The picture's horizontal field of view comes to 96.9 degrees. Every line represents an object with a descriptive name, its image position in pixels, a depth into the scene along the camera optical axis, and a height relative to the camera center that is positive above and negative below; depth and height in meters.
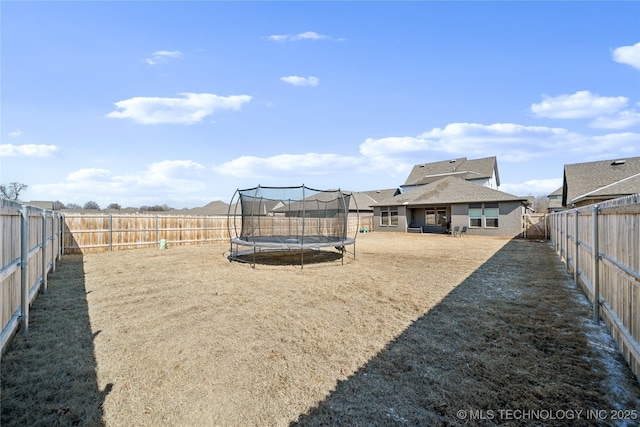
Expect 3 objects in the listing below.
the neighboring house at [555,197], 38.52 +2.46
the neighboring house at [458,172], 27.95 +4.38
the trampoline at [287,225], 8.20 -0.49
